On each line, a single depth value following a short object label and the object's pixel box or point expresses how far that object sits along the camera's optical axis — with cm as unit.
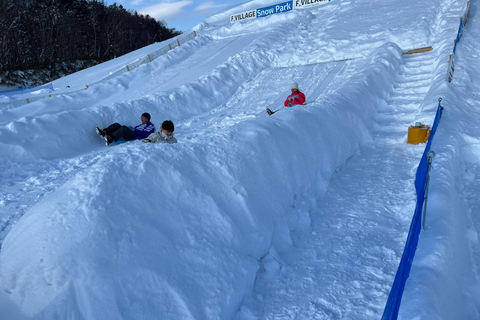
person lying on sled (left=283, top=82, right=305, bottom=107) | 800
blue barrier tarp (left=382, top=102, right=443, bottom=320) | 189
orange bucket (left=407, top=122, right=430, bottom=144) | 513
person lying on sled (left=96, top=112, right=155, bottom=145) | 718
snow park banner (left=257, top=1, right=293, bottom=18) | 1969
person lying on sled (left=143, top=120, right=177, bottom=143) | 493
